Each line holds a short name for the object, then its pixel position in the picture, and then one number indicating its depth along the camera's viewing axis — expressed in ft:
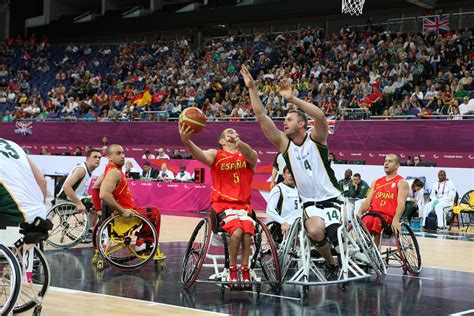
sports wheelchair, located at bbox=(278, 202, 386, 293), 21.71
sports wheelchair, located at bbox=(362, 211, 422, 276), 26.61
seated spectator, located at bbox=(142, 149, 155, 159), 67.92
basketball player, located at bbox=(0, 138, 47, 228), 16.71
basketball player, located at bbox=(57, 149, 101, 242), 31.89
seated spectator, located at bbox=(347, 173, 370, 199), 47.40
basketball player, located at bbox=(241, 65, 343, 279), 21.79
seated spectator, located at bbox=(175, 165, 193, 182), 60.03
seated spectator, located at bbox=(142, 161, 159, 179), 62.23
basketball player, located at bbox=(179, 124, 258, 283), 22.30
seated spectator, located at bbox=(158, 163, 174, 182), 60.53
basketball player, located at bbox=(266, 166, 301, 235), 28.53
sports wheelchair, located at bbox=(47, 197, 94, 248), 33.68
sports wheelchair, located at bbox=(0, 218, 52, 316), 15.64
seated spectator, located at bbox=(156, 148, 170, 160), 65.76
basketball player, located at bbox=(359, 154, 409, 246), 27.27
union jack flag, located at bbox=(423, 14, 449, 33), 75.66
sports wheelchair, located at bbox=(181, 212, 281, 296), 21.84
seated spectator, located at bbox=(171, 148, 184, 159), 64.85
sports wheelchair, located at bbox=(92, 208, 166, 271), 26.73
